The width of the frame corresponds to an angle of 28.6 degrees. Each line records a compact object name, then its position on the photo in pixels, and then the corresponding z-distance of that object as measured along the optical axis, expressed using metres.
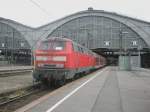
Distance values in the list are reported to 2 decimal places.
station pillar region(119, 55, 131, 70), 46.38
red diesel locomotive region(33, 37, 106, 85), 18.53
